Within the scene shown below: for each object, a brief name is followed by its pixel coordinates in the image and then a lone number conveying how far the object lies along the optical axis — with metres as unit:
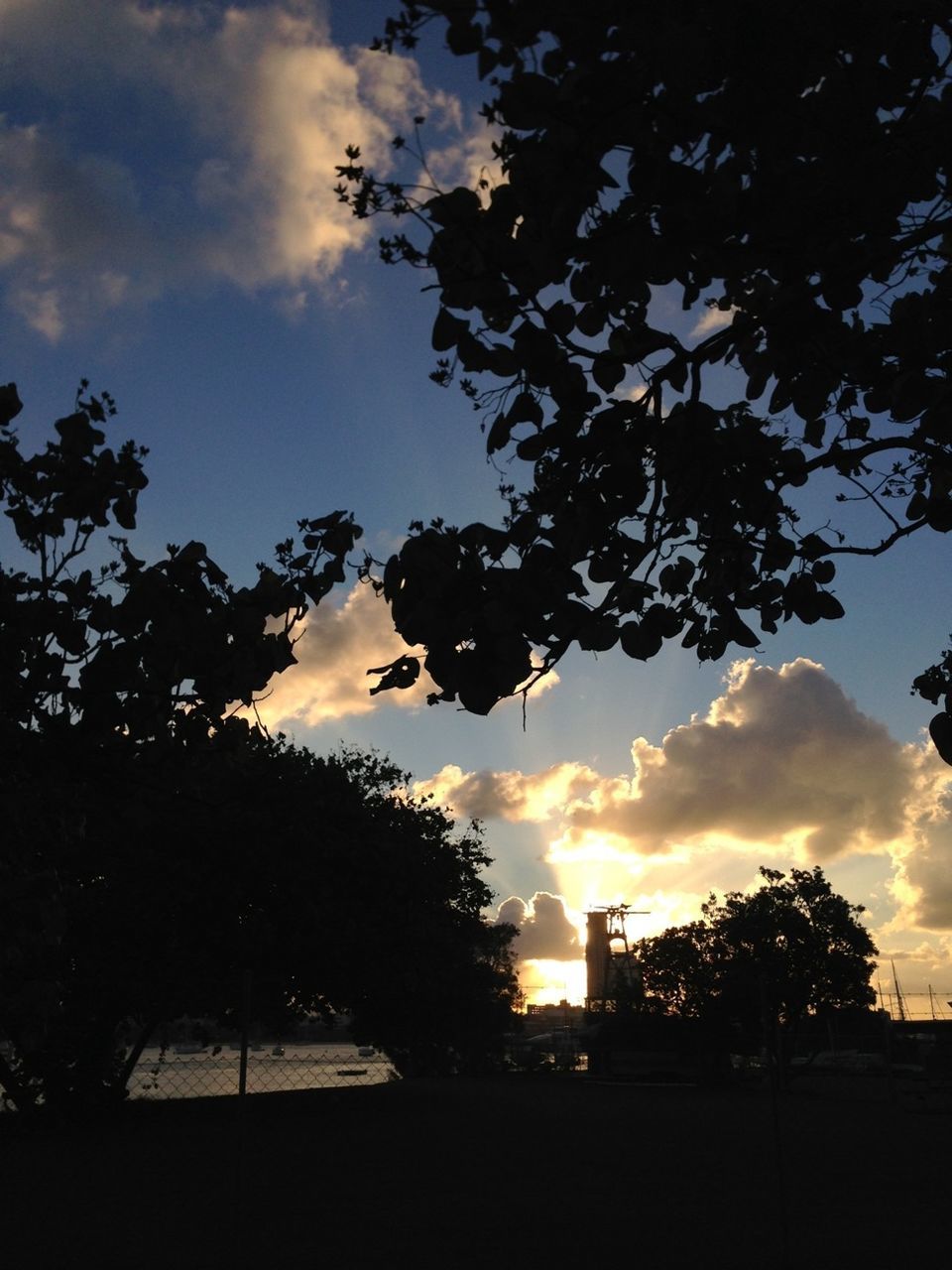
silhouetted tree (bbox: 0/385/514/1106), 6.49
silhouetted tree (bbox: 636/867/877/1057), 47.00
